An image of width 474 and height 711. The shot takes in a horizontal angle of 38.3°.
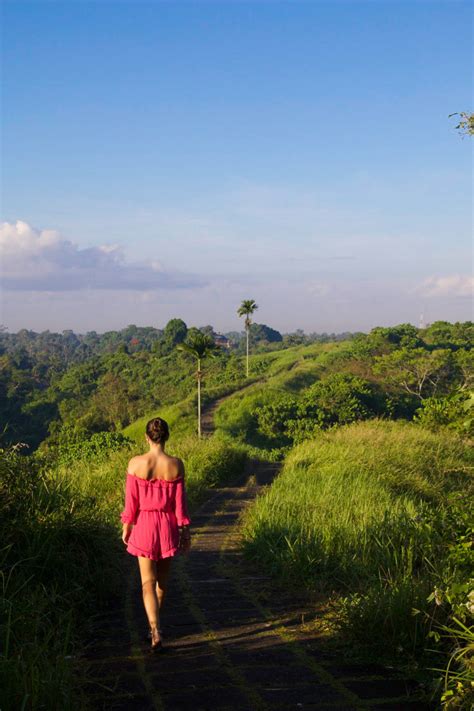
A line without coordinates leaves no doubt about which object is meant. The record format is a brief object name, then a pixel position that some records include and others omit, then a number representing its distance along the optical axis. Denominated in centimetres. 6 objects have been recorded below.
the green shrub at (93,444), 2880
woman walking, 453
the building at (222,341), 13858
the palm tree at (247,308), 6369
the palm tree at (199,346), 3288
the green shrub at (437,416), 1945
